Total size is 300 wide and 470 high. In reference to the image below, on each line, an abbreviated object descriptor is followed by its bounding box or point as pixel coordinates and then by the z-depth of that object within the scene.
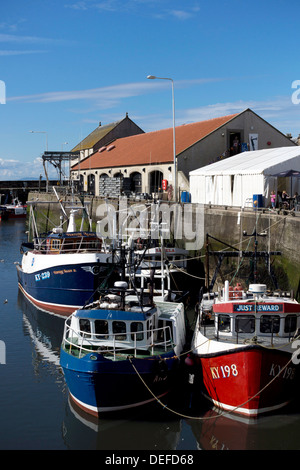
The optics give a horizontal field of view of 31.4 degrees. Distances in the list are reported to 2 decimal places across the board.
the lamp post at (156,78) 30.02
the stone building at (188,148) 42.53
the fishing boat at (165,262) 26.33
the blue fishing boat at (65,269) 25.81
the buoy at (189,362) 16.17
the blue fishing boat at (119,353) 14.66
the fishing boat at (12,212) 84.69
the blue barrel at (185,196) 37.71
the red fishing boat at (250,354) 14.52
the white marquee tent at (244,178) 29.78
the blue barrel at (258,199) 29.35
